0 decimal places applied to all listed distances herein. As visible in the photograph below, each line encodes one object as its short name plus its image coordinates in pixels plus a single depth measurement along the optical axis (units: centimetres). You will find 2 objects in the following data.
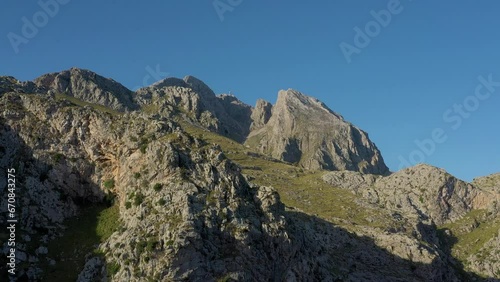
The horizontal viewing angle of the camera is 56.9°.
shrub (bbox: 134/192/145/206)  6053
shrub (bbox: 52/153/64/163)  6494
